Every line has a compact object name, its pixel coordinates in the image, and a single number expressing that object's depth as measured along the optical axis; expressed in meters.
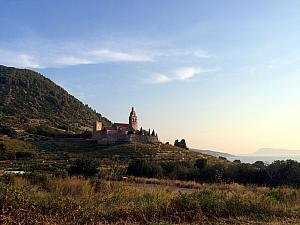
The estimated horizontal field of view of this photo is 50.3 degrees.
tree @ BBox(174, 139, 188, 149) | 85.97
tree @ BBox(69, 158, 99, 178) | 24.60
